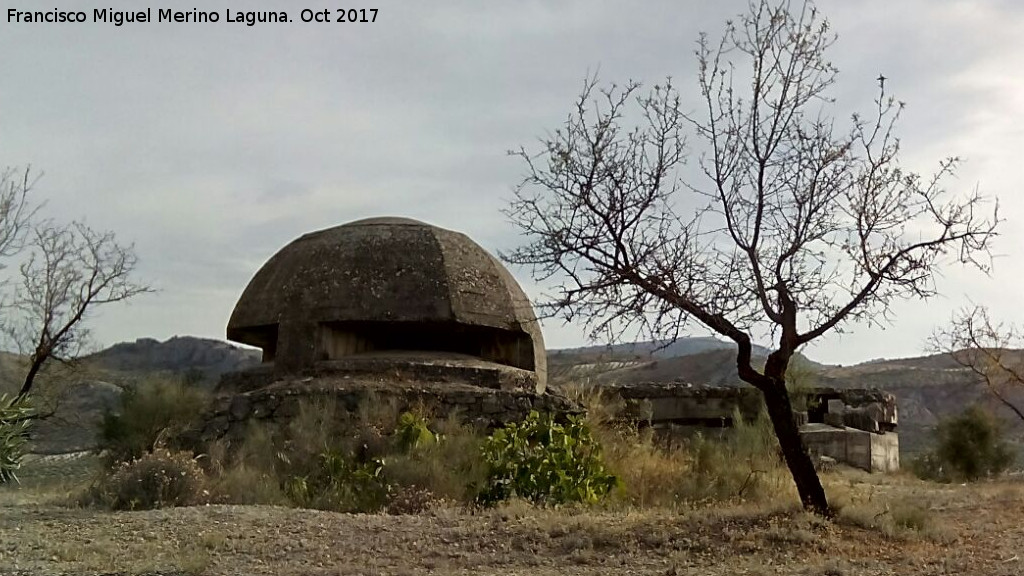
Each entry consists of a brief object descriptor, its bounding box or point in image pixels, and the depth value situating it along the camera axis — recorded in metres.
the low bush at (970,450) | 18.59
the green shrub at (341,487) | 8.14
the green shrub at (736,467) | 9.08
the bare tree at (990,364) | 15.38
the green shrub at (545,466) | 8.18
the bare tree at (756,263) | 7.48
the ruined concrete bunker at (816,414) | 14.68
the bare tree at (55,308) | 16.72
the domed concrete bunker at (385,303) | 11.93
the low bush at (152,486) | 7.63
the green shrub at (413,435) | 9.22
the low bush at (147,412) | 15.40
